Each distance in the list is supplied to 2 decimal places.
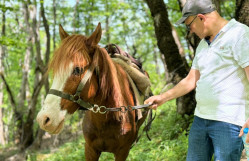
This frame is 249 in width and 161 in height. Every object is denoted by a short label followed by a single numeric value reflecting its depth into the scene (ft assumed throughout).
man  6.11
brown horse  7.30
